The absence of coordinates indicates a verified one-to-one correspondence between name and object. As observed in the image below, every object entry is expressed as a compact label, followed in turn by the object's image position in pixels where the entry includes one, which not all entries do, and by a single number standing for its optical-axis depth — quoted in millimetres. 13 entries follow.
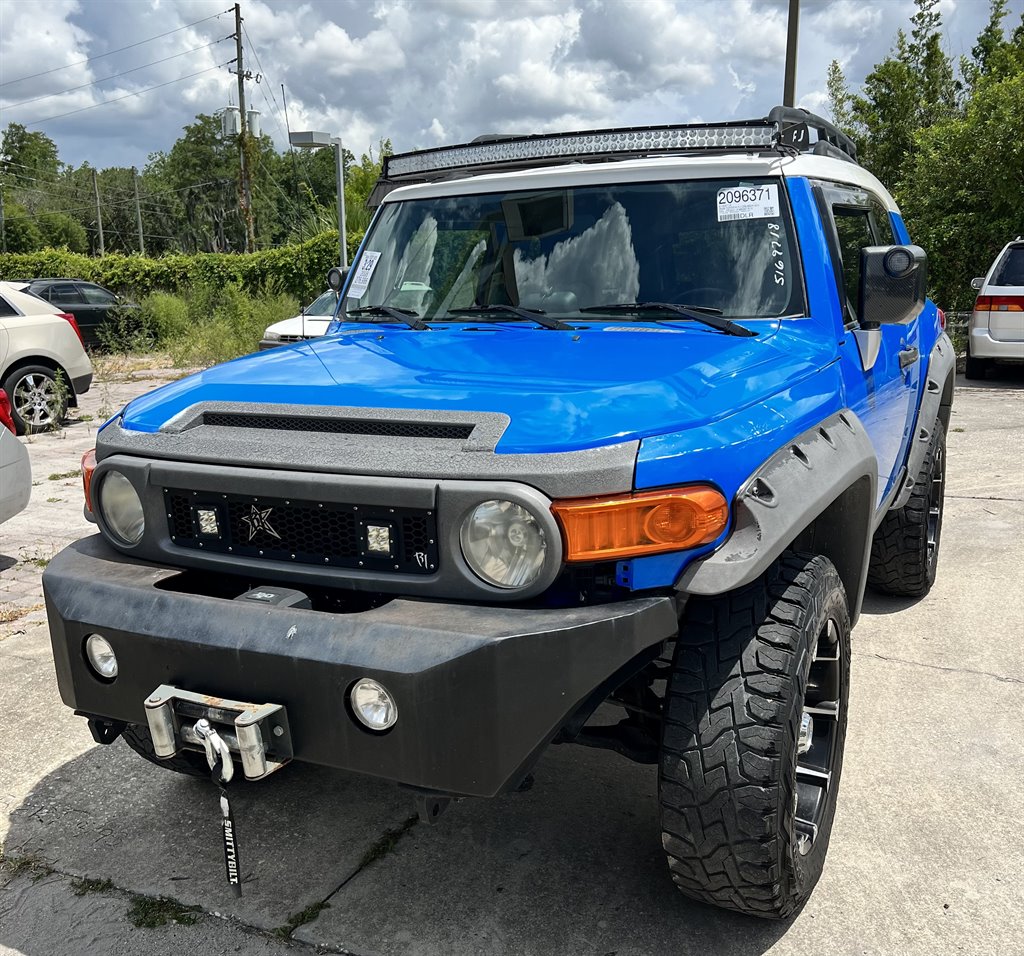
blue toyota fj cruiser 2084
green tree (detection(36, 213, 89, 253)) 78875
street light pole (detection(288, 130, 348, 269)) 9391
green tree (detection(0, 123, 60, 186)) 86869
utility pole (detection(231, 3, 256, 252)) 34344
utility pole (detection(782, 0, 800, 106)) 14914
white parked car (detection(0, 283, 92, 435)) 10508
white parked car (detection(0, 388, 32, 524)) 5770
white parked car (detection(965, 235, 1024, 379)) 12070
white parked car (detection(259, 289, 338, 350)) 11828
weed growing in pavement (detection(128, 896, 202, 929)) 2670
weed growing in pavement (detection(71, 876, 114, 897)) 2824
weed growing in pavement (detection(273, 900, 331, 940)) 2617
